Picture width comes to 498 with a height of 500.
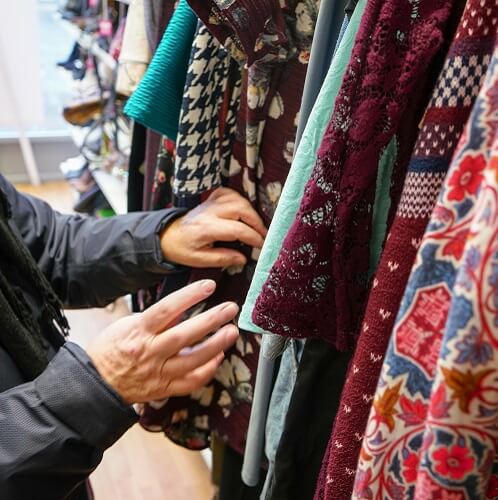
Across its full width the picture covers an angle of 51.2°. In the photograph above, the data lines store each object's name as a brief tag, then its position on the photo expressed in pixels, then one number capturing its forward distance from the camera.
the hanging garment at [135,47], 0.95
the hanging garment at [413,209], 0.37
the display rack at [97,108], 1.87
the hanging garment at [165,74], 0.77
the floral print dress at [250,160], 0.66
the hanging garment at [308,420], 0.64
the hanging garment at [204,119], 0.73
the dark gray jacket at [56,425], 0.60
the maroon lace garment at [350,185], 0.41
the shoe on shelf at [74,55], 2.19
